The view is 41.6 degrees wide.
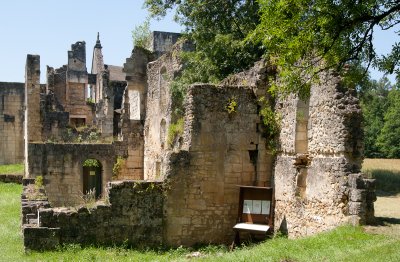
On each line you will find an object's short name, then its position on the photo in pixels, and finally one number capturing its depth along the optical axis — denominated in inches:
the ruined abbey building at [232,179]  483.2
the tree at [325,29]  366.3
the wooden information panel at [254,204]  586.2
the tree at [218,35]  864.3
